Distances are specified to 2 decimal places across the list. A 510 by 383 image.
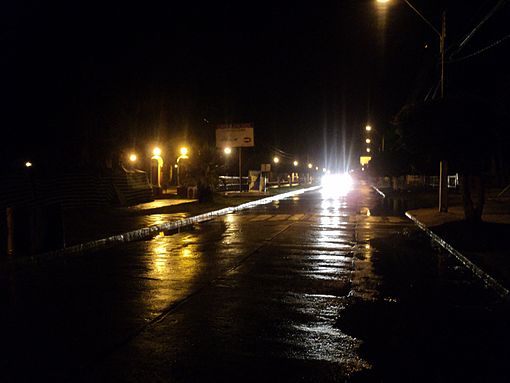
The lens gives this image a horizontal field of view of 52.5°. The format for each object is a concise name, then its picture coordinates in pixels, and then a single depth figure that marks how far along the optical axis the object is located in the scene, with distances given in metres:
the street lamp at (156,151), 35.72
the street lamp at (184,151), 37.81
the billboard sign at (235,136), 42.88
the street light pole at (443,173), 20.06
